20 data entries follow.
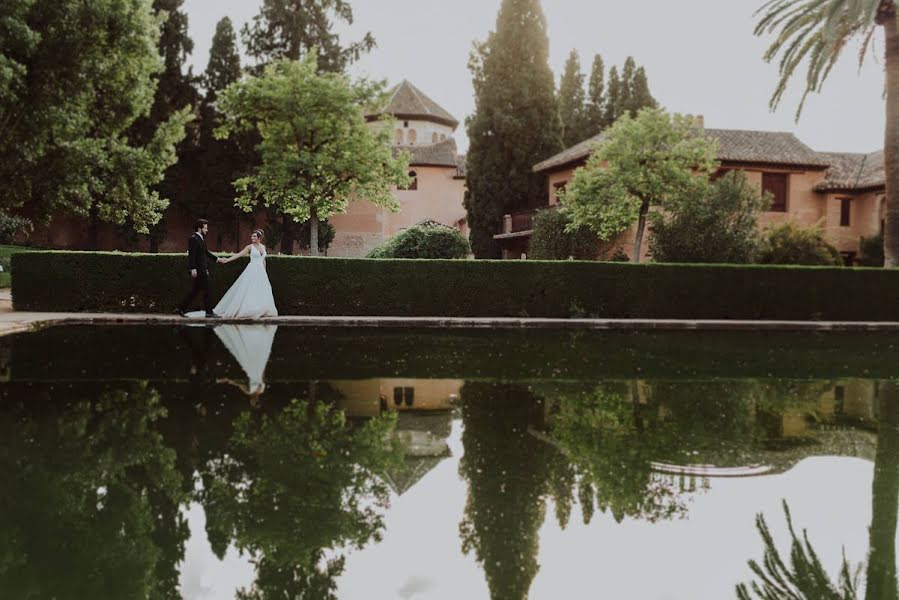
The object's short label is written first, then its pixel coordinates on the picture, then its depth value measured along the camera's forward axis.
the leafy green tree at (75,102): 16.56
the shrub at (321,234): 44.72
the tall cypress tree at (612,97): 61.38
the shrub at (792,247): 30.91
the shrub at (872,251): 36.34
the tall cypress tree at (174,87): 42.88
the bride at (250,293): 18.97
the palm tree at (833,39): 24.41
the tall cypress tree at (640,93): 60.50
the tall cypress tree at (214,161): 43.47
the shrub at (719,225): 26.80
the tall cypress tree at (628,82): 60.62
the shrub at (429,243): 23.88
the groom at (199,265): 18.03
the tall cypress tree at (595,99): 61.50
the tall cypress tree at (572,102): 61.16
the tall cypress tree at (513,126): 43.59
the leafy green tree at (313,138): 29.06
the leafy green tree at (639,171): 30.28
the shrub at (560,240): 34.56
